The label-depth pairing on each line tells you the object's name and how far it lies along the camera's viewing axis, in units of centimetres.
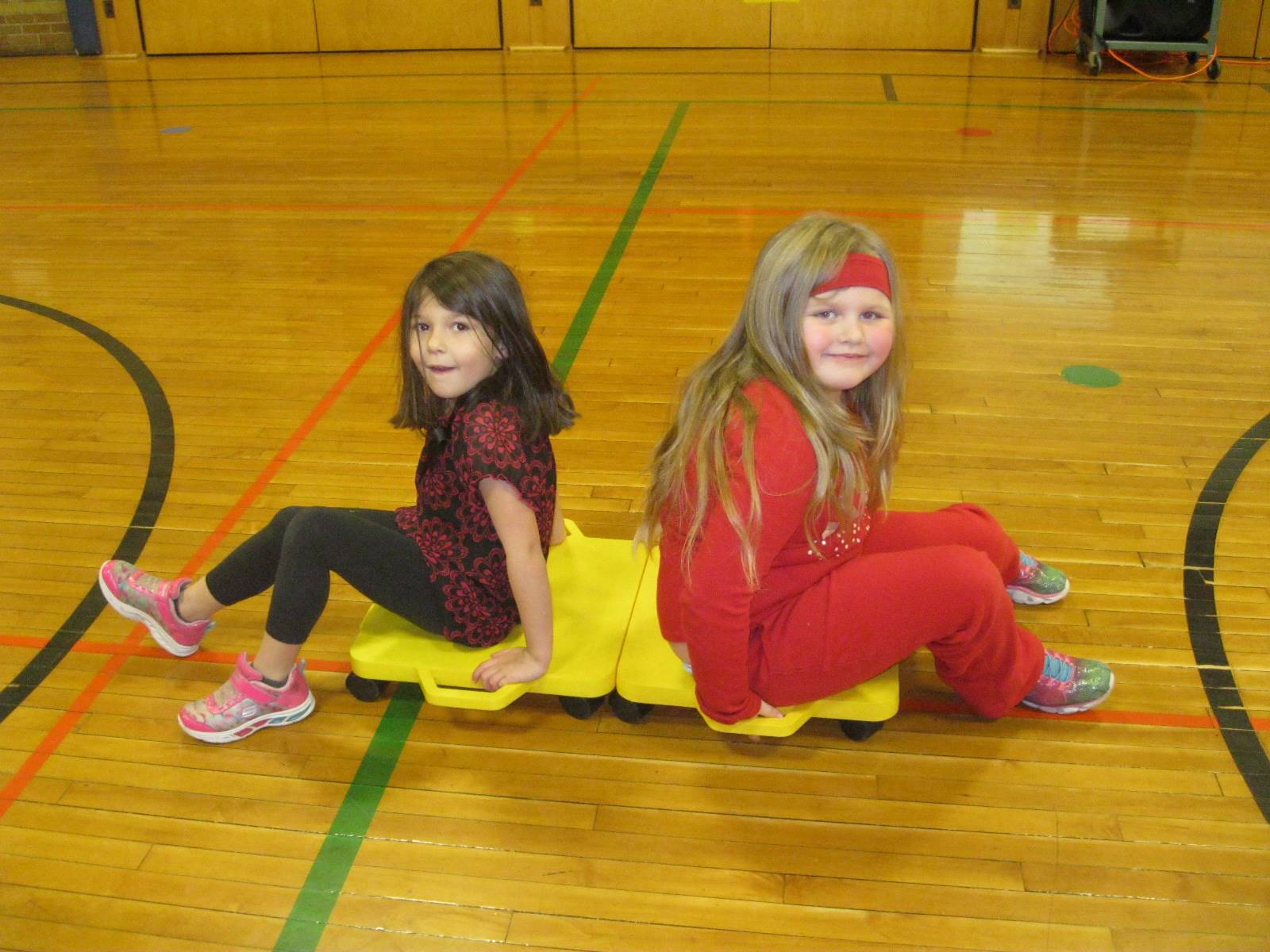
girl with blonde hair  161
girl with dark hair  175
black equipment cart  675
